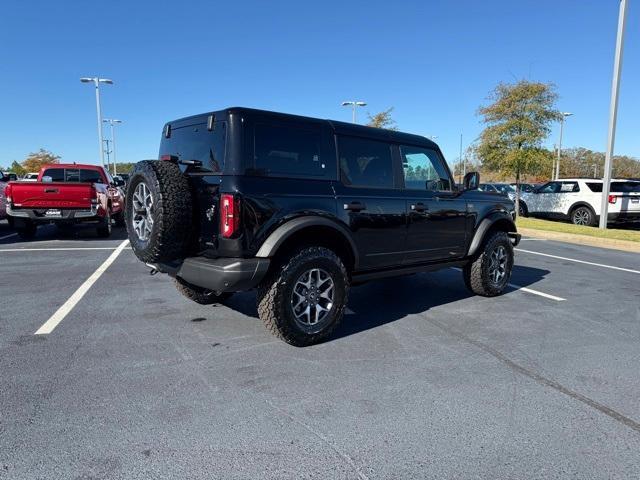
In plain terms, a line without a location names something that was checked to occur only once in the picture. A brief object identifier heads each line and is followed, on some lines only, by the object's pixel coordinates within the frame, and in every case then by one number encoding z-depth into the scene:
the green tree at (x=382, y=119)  28.05
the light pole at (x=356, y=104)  31.72
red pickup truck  9.84
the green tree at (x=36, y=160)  71.00
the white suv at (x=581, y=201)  14.88
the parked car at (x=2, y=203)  11.82
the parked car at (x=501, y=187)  25.55
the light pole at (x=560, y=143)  35.44
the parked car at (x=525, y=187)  25.90
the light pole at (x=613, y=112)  13.48
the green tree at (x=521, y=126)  16.47
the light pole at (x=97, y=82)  31.11
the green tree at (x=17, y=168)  73.00
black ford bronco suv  3.69
